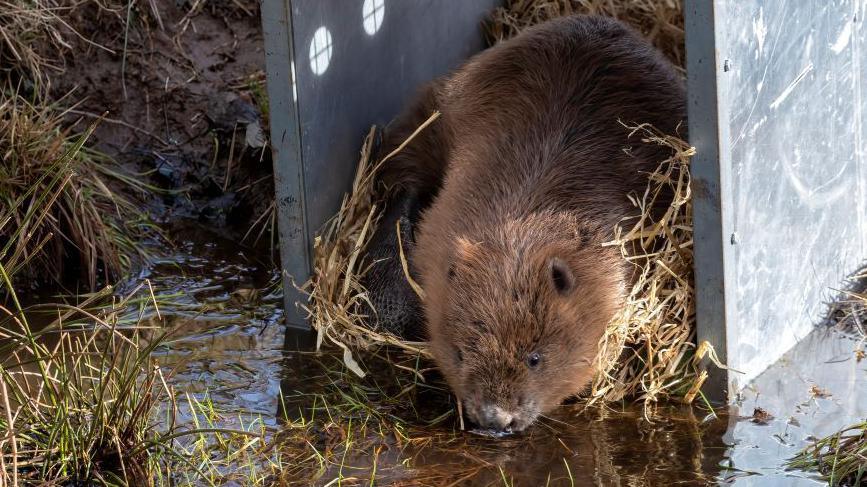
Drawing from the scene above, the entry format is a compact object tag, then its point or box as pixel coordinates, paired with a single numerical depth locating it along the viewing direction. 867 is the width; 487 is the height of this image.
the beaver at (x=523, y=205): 4.40
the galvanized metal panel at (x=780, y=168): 4.38
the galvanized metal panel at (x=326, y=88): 5.27
